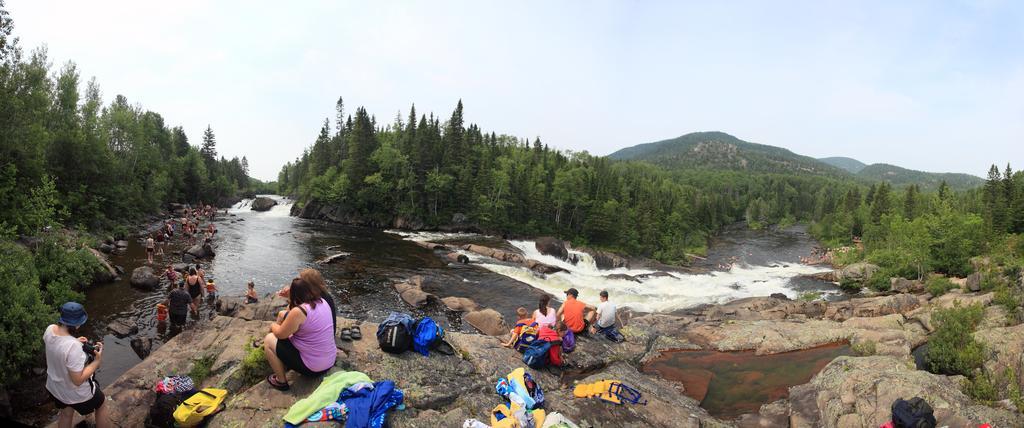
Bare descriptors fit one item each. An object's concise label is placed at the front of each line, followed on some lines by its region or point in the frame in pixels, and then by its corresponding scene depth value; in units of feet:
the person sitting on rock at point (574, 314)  39.39
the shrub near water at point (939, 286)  77.41
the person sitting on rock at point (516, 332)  34.45
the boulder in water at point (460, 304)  64.85
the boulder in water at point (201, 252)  84.84
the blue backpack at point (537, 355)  31.52
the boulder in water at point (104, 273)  59.36
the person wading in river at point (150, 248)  77.67
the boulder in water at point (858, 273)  113.64
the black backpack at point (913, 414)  19.93
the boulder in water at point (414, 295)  65.72
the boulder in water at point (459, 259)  103.96
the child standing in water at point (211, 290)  56.49
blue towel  18.86
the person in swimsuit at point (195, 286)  52.24
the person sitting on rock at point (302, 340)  21.17
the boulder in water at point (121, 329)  44.16
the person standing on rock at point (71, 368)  18.85
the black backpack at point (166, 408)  21.96
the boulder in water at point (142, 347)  39.87
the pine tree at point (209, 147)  287.28
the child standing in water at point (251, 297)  53.67
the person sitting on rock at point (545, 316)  35.22
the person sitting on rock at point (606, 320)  41.61
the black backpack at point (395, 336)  26.66
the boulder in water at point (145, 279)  59.82
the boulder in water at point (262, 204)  234.05
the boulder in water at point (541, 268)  103.96
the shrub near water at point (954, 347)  34.19
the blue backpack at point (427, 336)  27.63
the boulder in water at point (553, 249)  143.13
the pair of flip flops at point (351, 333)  27.63
